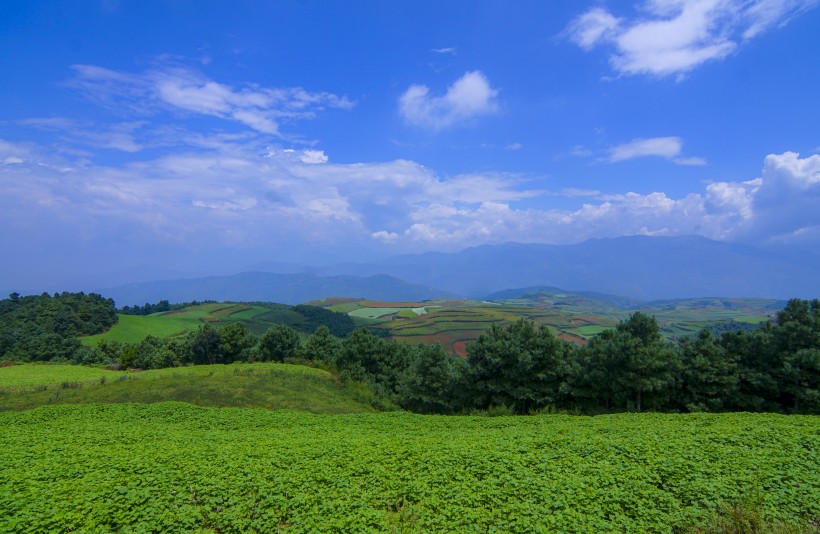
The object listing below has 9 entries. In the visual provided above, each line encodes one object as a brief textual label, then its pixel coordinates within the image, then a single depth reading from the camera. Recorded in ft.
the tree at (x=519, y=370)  115.75
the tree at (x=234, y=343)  232.94
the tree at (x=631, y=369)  100.58
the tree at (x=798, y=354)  92.68
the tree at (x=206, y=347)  232.12
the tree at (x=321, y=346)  216.54
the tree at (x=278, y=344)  220.23
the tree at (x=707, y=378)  100.42
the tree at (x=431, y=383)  133.59
